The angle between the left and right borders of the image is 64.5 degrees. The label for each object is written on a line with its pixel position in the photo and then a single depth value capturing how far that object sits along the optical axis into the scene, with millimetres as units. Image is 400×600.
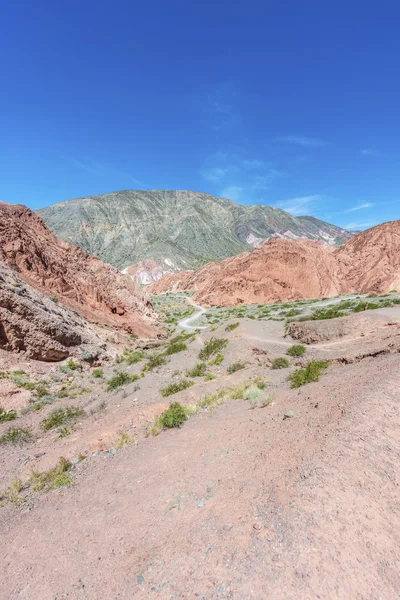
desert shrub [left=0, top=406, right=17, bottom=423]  11355
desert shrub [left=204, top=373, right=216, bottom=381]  13592
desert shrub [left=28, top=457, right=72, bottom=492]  6652
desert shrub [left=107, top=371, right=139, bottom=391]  14188
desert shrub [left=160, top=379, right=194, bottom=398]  12070
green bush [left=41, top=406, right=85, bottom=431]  10617
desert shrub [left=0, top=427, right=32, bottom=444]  9430
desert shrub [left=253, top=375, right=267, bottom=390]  10750
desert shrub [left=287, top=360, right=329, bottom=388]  9734
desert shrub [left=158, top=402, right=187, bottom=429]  8836
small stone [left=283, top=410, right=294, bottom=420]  6995
